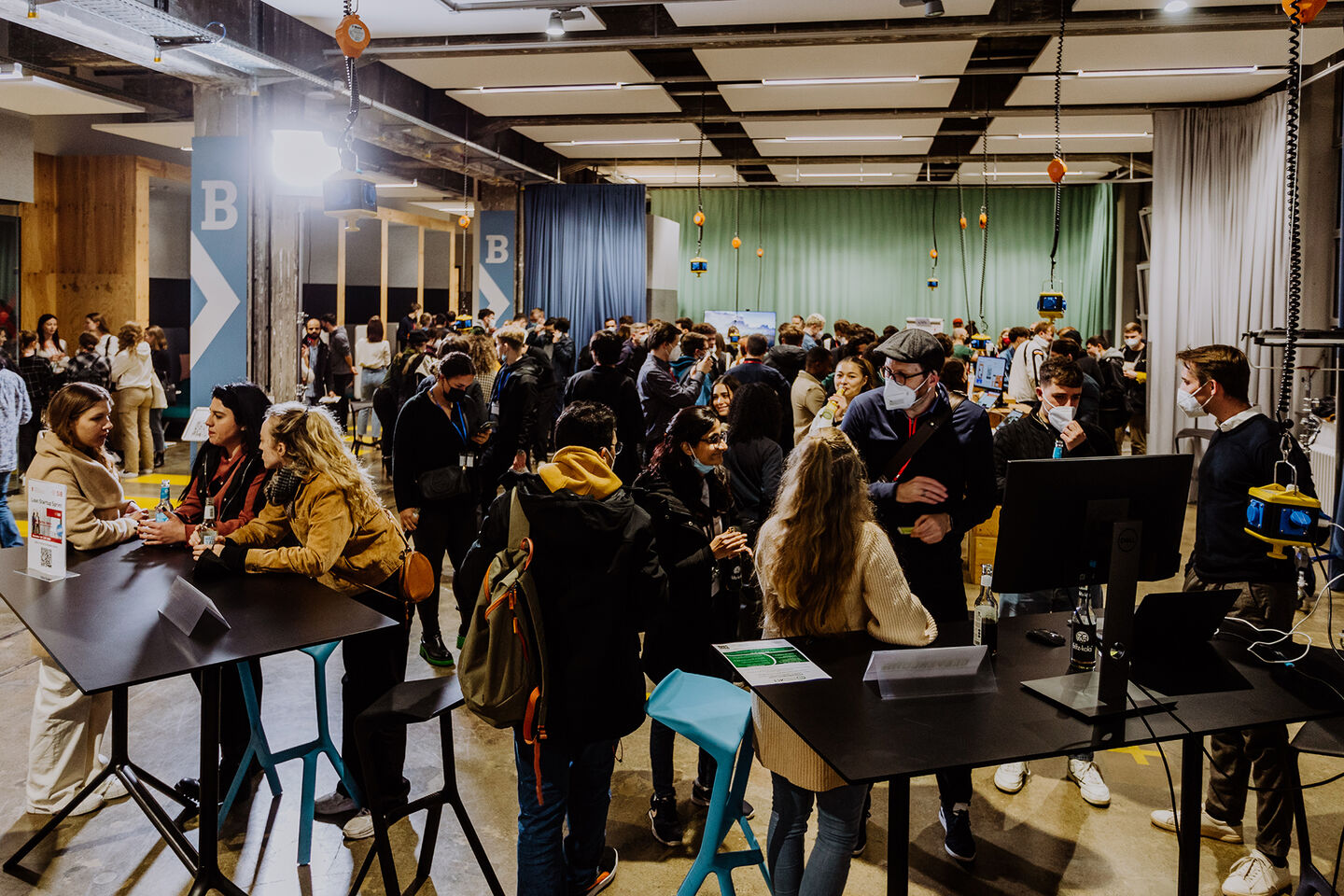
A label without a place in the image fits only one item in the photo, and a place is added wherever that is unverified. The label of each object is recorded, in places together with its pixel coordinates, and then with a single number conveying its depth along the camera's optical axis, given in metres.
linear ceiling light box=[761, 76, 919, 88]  7.94
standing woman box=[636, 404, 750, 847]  2.88
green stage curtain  16.06
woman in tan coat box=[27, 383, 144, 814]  3.10
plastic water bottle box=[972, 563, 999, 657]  2.53
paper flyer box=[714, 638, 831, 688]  2.23
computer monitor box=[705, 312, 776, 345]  15.82
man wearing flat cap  3.13
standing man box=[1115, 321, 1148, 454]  9.79
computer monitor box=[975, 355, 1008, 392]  6.68
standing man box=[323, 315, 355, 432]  11.29
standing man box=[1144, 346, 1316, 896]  2.89
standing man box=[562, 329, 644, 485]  5.99
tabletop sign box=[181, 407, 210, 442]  4.03
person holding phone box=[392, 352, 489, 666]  4.31
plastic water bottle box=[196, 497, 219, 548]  3.26
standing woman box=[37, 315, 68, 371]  8.88
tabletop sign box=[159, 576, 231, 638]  2.52
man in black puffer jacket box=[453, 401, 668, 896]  2.35
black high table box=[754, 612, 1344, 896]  1.93
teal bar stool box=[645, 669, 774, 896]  2.40
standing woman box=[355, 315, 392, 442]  10.27
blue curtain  12.48
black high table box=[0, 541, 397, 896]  2.37
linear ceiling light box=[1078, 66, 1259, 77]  7.37
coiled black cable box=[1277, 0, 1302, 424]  2.63
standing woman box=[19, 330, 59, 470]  7.89
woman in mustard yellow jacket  3.02
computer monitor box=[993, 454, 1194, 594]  2.14
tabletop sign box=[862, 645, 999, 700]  2.17
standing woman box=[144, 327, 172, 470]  9.30
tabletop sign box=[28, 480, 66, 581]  2.96
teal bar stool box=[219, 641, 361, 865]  2.91
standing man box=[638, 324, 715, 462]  6.16
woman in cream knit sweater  2.33
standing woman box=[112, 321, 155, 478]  8.79
